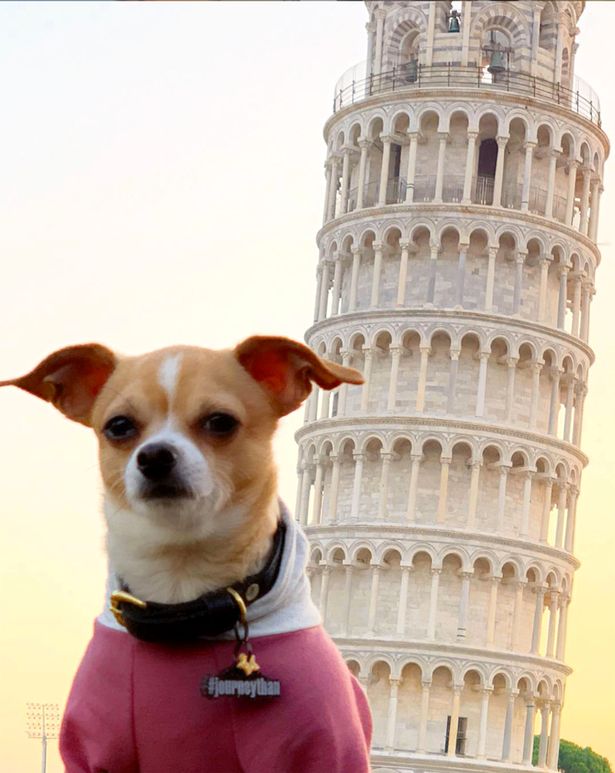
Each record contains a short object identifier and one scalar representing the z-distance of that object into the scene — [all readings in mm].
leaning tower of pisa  43562
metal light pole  52409
